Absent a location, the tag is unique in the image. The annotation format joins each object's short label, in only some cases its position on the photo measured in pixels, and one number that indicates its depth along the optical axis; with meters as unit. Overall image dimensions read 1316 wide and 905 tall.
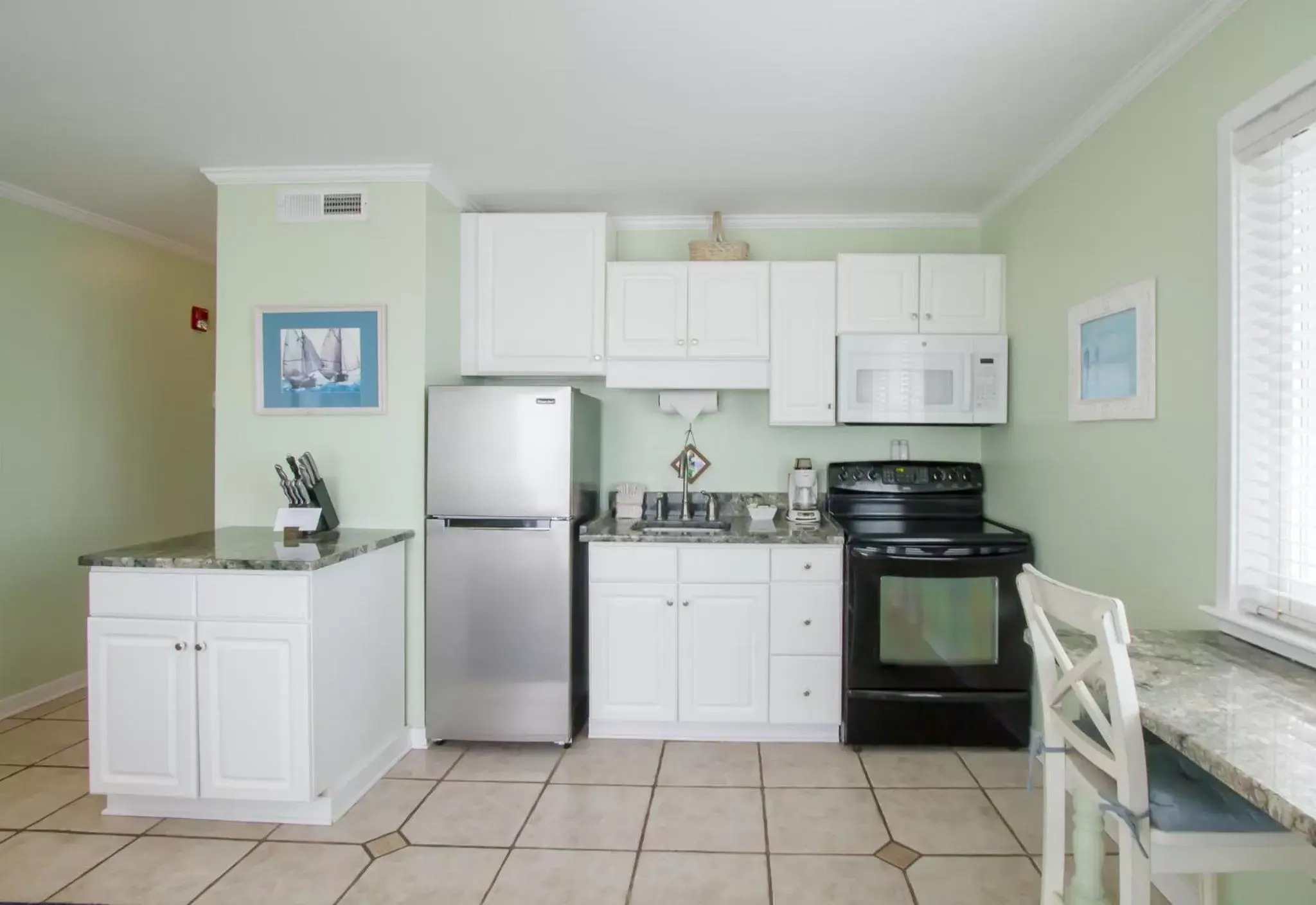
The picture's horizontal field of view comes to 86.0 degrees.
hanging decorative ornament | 3.54
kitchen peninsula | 2.25
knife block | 2.78
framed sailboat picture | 2.90
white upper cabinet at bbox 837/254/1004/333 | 3.16
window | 1.58
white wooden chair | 1.20
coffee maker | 3.35
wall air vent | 2.89
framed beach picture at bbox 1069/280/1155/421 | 2.07
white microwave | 3.11
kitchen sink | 3.02
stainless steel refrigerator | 2.85
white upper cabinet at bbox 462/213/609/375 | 3.16
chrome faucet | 3.38
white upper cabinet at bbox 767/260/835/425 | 3.19
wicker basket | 3.23
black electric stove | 2.81
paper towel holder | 3.41
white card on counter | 2.71
